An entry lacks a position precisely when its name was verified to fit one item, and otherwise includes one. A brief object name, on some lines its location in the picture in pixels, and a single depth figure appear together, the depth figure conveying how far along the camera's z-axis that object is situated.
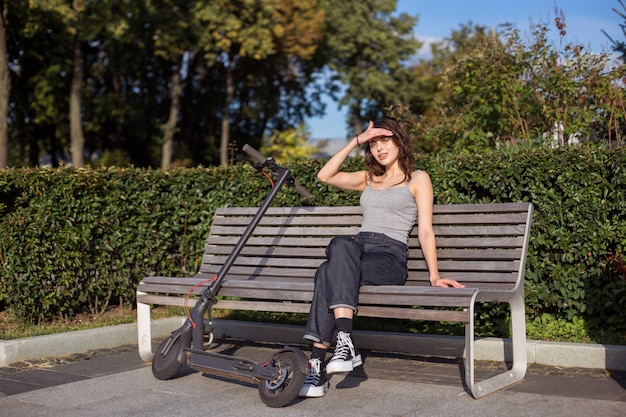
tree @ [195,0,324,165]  32.16
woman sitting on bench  4.71
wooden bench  4.73
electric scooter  4.53
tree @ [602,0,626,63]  9.34
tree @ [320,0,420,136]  43.81
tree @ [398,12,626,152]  8.69
